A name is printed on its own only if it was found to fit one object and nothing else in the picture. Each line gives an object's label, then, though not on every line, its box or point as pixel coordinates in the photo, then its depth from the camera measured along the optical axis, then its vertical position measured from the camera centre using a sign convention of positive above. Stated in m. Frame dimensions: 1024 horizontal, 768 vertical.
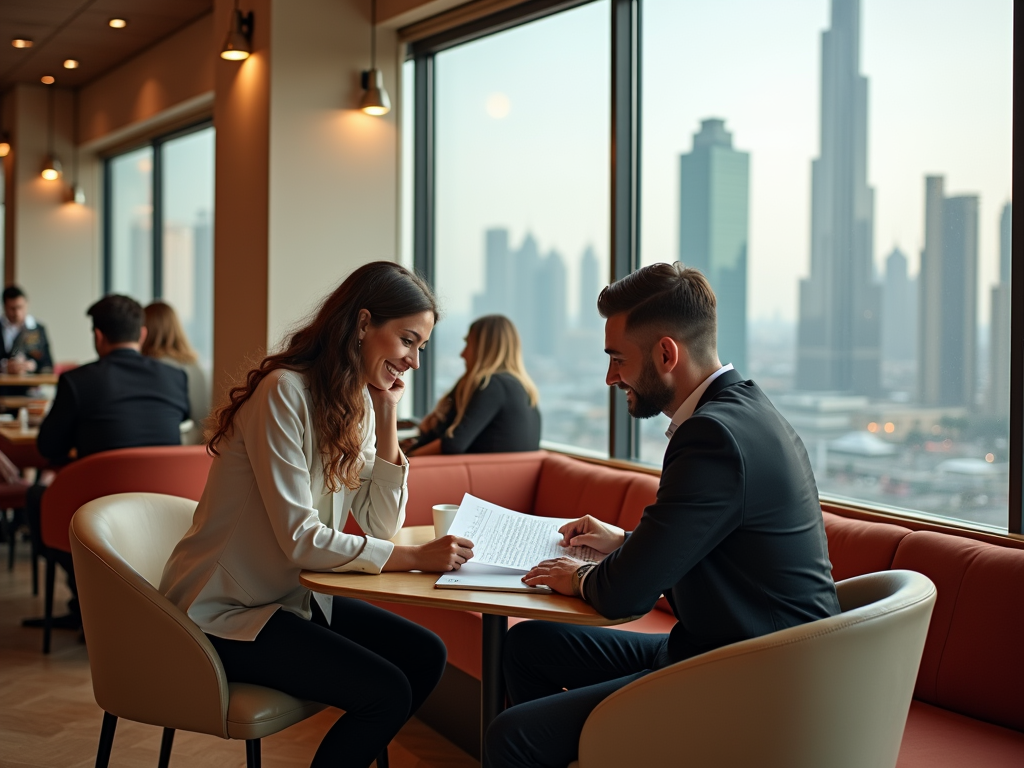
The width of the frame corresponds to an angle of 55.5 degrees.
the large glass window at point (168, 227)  7.95 +0.94
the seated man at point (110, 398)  3.90 -0.27
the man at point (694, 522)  1.67 -0.32
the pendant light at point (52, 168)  9.07 +1.52
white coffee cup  2.23 -0.42
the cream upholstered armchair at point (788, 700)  1.56 -0.59
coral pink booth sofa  2.07 -0.71
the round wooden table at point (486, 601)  1.71 -0.48
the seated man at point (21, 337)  7.50 -0.05
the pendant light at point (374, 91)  5.10 +1.28
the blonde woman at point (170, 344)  5.41 -0.06
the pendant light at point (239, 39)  5.07 +1.54
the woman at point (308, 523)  1.98 -0.40
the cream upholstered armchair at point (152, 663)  2.00 -0.70
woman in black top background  4.03 -0.28
